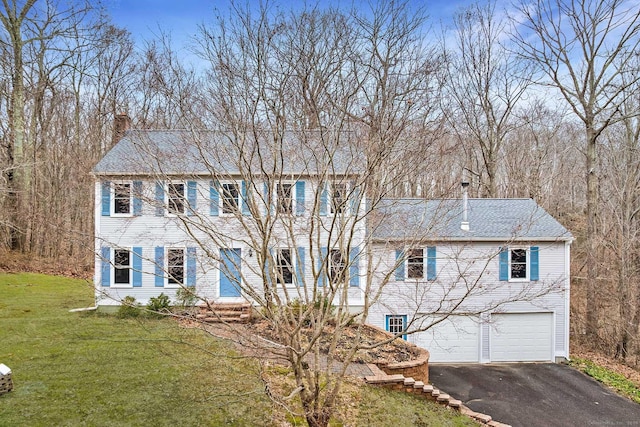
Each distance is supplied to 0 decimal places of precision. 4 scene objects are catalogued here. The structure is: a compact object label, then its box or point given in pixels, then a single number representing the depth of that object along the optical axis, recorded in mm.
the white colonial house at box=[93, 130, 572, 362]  13586
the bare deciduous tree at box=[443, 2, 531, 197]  21625
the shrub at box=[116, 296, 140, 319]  12906
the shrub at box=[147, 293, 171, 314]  12930
